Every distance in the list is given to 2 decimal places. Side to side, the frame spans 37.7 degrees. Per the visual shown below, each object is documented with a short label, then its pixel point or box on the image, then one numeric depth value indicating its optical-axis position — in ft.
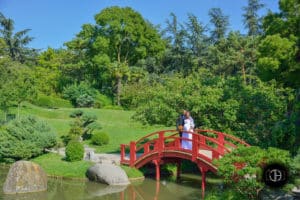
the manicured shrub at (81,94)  148.66
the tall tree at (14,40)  192.03
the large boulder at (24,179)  51.57
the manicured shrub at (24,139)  69.15
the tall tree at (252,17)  168.66
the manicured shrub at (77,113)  89.06
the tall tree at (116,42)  155.33
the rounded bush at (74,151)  65.52
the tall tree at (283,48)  51.78
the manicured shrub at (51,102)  142.82
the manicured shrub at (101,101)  149.69
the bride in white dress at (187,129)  55.93
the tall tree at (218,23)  183.52
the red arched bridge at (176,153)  51.76
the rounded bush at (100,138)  85.51
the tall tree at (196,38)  184.65
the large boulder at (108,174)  56.70
